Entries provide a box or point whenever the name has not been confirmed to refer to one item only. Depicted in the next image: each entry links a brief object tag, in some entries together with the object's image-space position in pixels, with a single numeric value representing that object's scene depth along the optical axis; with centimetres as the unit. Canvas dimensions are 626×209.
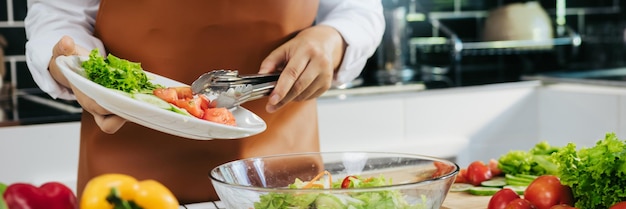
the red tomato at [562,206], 120
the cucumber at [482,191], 143
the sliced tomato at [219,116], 108
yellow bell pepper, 78
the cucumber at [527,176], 152
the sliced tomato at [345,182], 112
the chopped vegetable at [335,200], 99
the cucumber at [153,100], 108
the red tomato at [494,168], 161
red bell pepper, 77
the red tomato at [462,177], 157
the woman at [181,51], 141
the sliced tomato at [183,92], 115
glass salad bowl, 100
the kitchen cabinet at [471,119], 244
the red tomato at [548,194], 127
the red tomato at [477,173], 152
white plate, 105
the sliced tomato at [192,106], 110
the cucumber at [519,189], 144
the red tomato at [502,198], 126
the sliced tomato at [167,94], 112
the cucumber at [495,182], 150
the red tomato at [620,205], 113
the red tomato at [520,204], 124
